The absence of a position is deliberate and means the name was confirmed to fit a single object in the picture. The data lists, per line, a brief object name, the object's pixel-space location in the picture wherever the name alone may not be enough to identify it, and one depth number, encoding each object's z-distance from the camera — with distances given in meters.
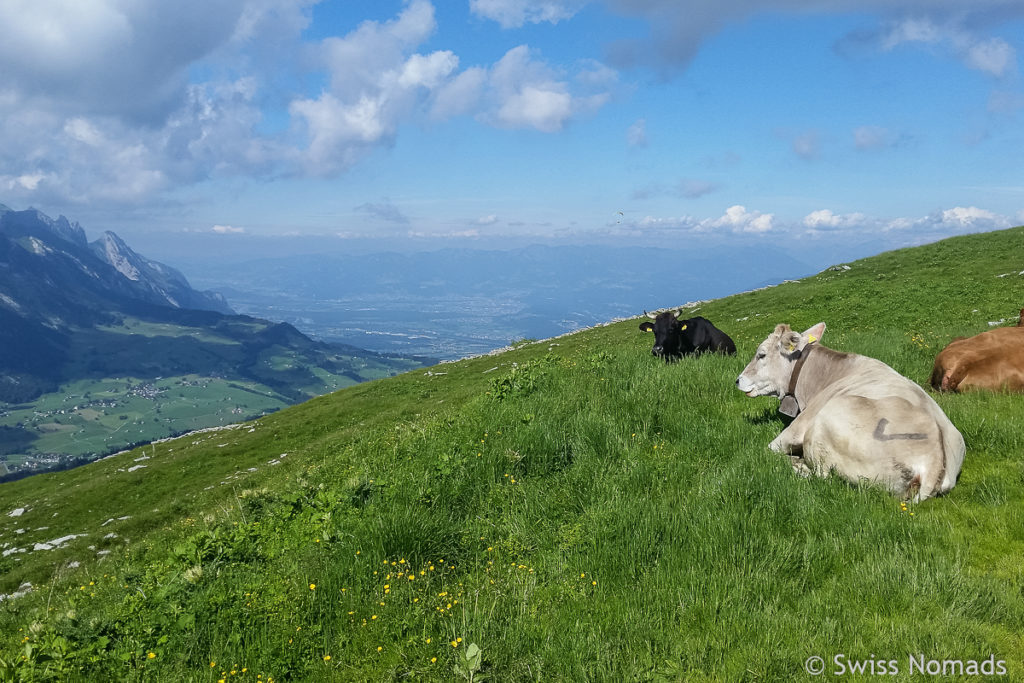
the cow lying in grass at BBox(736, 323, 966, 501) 6.04
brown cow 9.18
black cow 17.33
